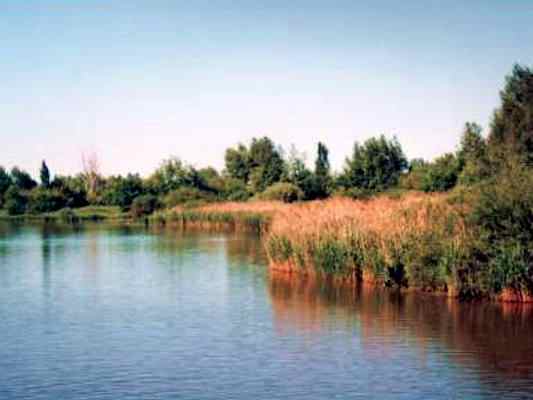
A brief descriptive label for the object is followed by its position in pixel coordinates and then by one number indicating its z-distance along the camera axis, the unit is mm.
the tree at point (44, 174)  108288
